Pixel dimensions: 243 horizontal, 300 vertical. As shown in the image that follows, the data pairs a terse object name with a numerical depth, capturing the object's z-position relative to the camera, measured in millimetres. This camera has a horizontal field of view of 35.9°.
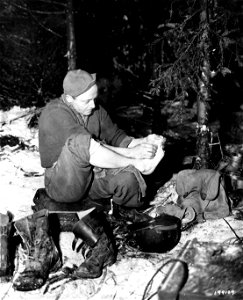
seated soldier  3572
